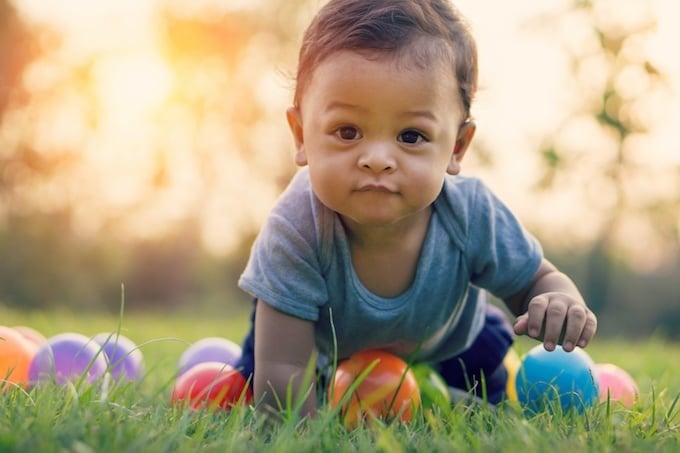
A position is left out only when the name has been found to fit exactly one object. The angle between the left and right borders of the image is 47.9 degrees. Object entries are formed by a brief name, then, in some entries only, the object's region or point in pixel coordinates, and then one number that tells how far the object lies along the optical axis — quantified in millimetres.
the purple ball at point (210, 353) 3250
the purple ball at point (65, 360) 2680
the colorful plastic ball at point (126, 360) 3102
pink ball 2604
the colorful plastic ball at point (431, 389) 2333
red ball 2467
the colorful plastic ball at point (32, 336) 3202
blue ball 2350
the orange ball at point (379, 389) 2123
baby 2057
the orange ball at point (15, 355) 2713
